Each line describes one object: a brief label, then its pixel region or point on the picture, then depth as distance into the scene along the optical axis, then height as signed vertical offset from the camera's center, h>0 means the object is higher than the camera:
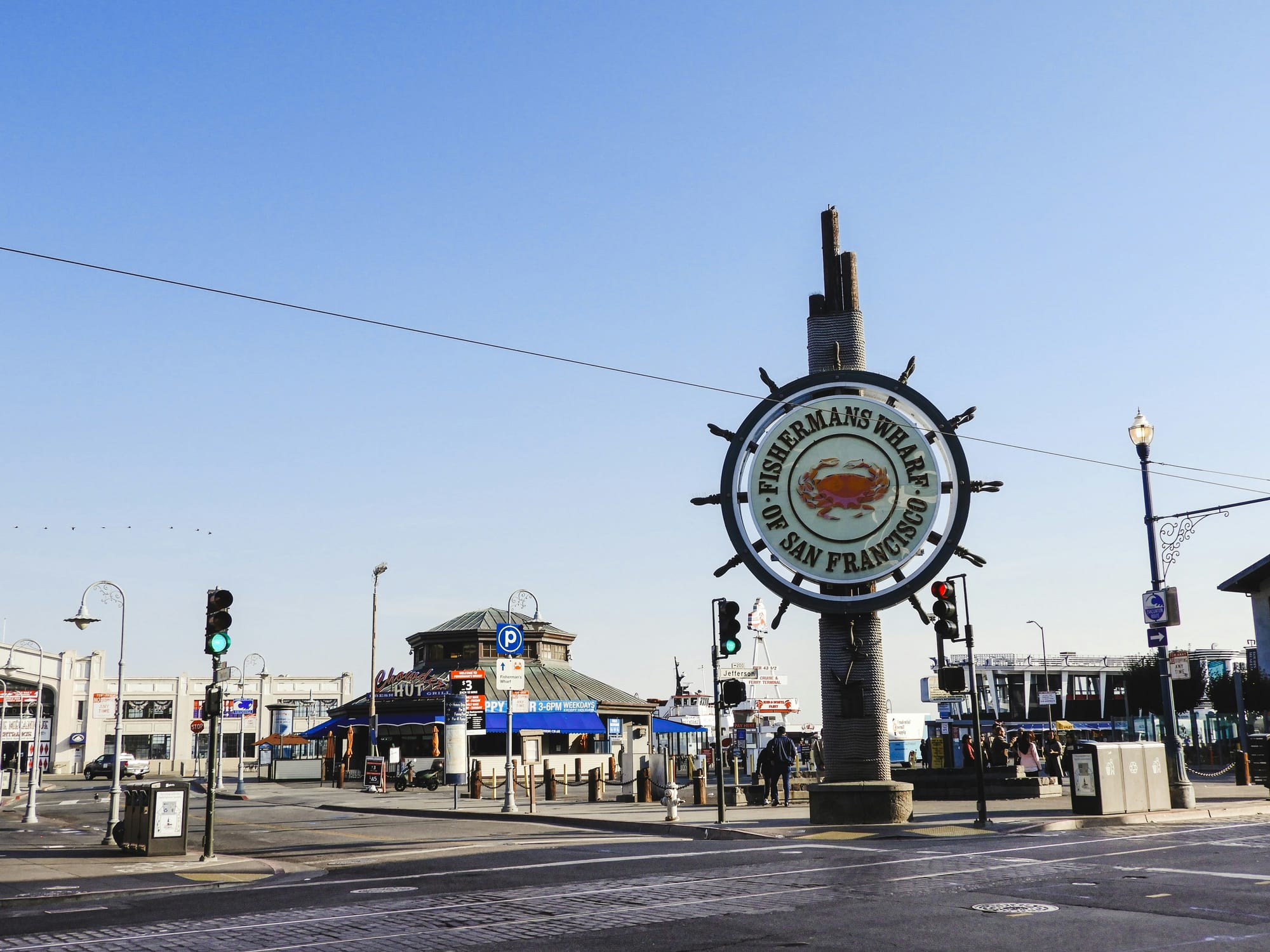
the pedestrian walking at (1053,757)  36.69 -1.74
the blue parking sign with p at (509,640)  30.81 +1.84
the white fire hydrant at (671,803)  24.03 -1.95
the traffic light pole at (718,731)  21.50 -0.46
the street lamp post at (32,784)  28.88 -1.61
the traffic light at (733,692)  23.52 +0.29
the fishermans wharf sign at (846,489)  24.45 +4.56
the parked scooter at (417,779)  43.00 -2.46
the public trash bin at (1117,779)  23.25 -1.58
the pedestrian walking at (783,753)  29.11 -1.18
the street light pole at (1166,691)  25.33 +0.19
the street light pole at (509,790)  28.52 -1.92
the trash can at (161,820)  18.73 -1.66
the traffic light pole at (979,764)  21.23 -1.12
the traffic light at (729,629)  23.34 +1.54
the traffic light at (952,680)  22.20 +0.44
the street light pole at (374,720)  48.53 -0.31
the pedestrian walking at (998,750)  34.97 -1.43
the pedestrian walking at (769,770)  29.62 -1.60
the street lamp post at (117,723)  23.70 -0.16
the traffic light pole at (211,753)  17.28 -0.55
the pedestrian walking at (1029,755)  32.00 -1.43
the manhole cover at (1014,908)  11.16 -1.95
